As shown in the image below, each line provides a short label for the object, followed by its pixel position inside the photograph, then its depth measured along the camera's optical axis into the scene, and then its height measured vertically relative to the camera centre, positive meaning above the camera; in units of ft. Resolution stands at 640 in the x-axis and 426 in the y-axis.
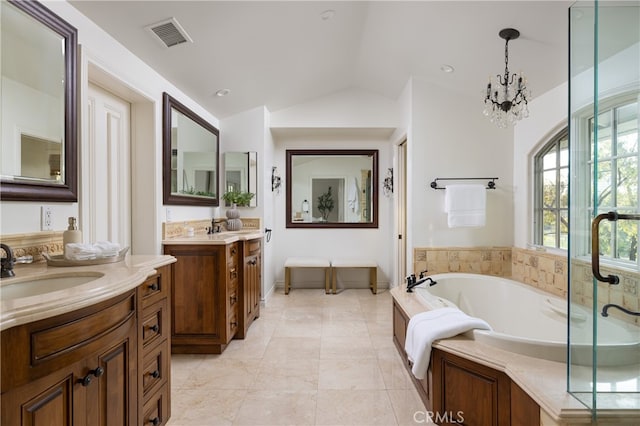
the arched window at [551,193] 9.65 +0.53
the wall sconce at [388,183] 15.96 +1.31
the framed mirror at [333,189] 16.52 +1.08
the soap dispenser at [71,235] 5.15 -0.36
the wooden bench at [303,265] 15.02 -2.42
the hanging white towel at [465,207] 10.79 +0.11
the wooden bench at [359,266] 15.06 -2.46
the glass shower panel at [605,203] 4.24 +0.09
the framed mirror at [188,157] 9.14 +1.72
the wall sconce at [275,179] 15.69 +1.50
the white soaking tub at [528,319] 4.39 -2.28
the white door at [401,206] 14.30 +0.20
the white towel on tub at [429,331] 6.25 -2.29
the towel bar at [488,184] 11.36 +0.90
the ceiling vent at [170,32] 7.08 +3.95
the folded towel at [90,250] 4.75 -0.58
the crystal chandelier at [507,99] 7.99 +2.73
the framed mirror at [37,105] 4.60 +1.61
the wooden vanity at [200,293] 8.70 -2.12
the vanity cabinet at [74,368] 2.77 -1.54
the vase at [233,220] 12.23 -0.33
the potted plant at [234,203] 12.26 +0.31
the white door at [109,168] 7.30 +1.02
